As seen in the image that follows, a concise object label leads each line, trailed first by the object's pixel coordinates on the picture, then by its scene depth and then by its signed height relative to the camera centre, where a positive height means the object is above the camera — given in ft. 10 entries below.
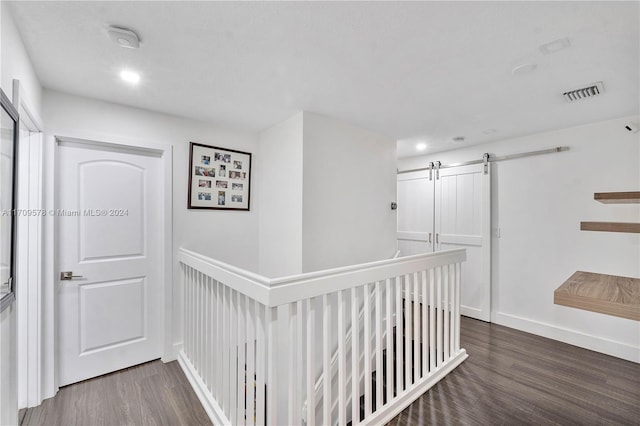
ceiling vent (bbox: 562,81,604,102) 6.82 +3.03
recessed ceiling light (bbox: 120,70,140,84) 6.28 +3.10
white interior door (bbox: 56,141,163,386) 7.34 -1.23
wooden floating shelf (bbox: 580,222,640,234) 4.72 -0.23
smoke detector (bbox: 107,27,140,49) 4.83 +3.07
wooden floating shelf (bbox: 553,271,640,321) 3.60 -1.19
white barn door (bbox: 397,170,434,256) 13.84 +0.02
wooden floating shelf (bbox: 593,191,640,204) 4.63 +0.27
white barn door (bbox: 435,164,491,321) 11.80 -0.53
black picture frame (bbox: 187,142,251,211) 9.17 +1.20
